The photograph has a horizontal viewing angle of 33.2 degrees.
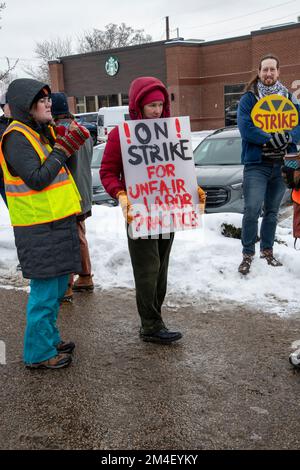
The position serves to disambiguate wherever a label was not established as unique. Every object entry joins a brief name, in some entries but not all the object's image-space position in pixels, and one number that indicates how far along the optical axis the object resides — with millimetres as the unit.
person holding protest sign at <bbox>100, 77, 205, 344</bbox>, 3349
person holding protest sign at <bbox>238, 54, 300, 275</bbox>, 4906
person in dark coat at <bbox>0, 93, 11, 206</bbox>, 5204
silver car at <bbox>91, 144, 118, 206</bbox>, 8664
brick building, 29234
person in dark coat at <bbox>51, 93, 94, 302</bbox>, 4523
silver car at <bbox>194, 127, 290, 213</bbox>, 7371
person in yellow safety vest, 3064
